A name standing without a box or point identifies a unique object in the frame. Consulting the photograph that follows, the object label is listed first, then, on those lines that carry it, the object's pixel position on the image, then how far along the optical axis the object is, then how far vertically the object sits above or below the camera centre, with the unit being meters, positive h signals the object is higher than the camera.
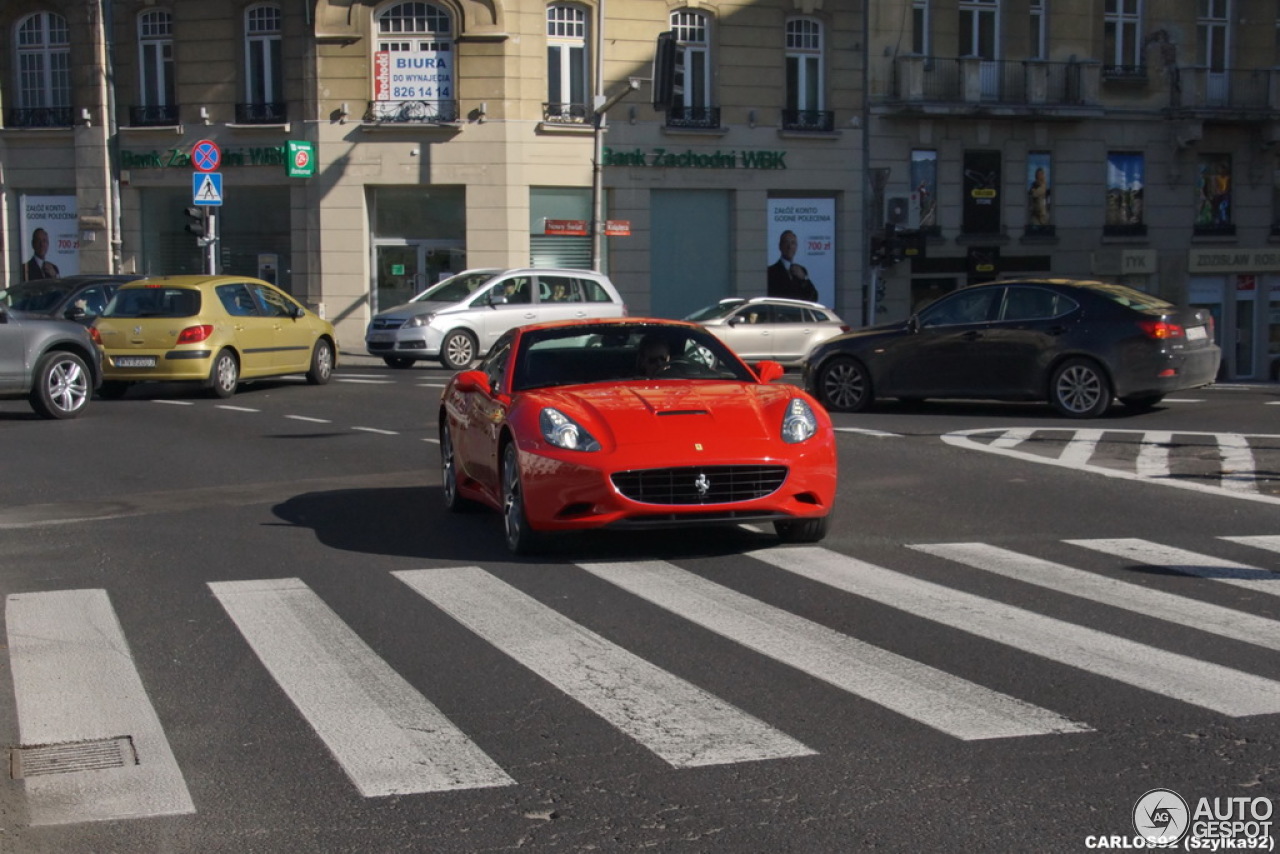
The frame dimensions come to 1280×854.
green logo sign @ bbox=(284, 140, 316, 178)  34.94 +1.91
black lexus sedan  16.67 -1.12
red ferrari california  8.80 -1.08
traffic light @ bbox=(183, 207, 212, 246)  27.67 +0.41
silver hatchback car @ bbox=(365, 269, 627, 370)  26.98 -1.10
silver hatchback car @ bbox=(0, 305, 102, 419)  17.36 -1.26
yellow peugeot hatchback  20.06 -1.08
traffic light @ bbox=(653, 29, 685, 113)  27.81 +2.97
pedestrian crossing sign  27.69 +1.03
